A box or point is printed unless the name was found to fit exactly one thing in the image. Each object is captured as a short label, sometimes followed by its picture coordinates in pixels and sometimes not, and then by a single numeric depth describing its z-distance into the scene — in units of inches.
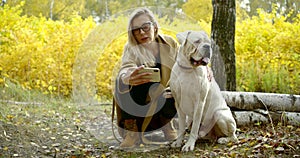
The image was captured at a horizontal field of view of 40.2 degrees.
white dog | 142.9
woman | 162.9
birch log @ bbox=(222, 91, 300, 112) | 198.7
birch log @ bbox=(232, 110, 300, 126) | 192.9
